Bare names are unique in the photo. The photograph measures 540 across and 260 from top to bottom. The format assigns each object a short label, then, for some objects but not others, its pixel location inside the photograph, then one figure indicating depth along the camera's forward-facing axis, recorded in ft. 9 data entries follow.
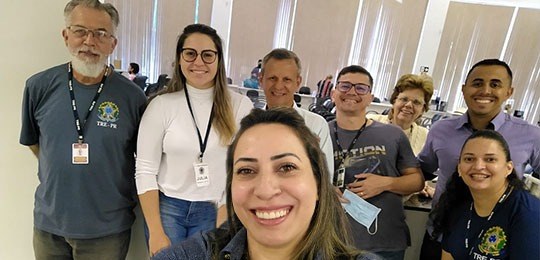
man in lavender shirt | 5.59
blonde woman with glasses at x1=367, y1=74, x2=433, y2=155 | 8.02
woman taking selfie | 2.97
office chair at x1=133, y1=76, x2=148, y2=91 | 21.86
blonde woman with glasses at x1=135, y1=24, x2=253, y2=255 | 4.65
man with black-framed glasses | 5.17
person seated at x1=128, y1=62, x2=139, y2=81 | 24.93
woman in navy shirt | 4.26
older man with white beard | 4.66
